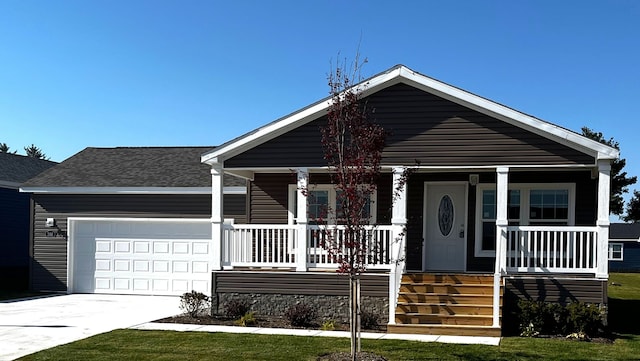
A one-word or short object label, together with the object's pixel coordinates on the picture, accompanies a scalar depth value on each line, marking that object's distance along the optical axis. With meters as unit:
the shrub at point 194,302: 13.71
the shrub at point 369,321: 12.65
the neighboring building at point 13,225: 21.95
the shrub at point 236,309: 13.61
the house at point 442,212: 12.70
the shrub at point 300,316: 12.75
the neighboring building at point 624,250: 45.84
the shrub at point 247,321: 12.91
